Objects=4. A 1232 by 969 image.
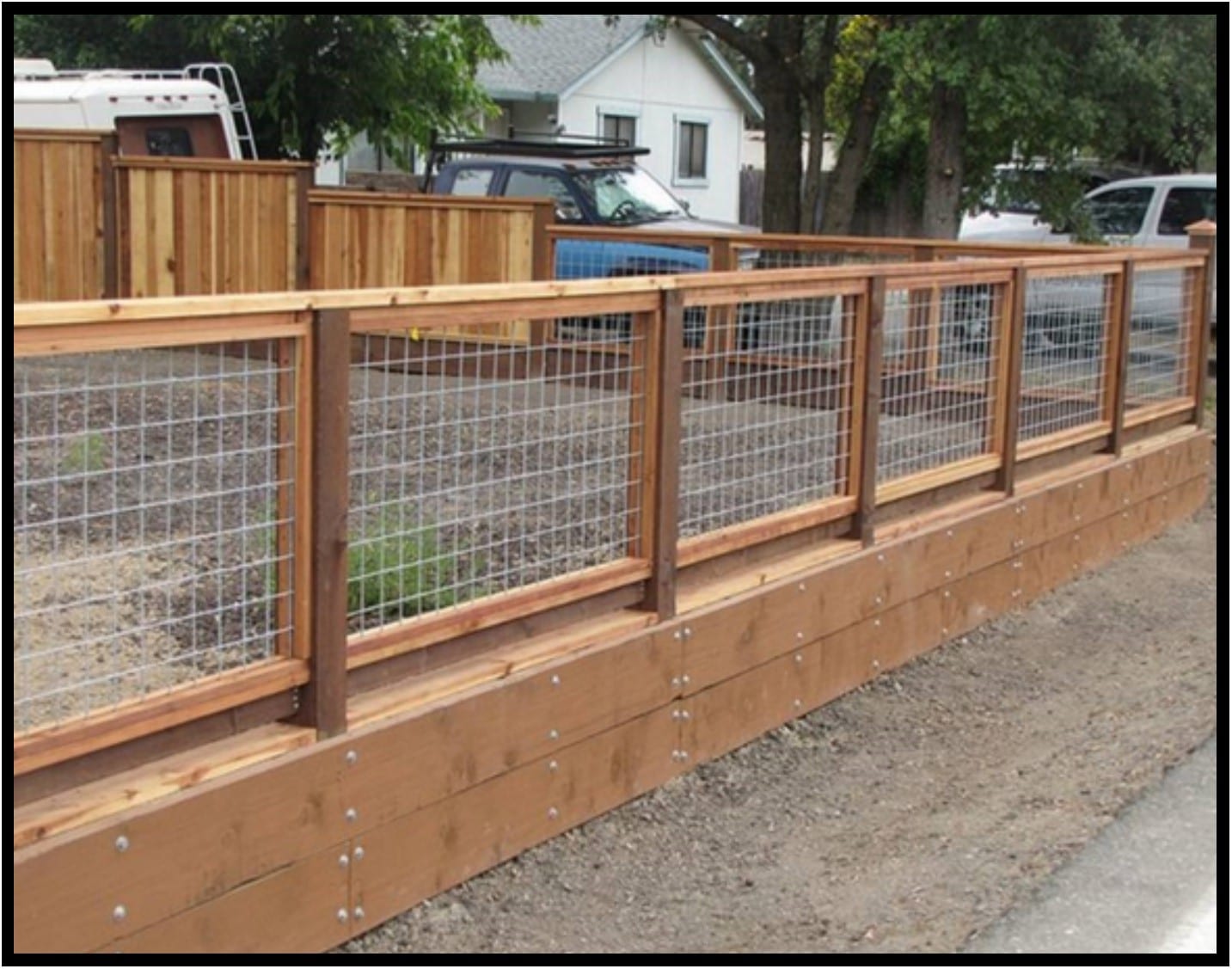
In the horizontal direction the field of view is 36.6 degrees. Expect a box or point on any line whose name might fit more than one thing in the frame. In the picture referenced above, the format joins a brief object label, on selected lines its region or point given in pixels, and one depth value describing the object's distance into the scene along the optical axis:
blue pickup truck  17.39
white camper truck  17.45
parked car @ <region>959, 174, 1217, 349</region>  21.81
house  36.12
